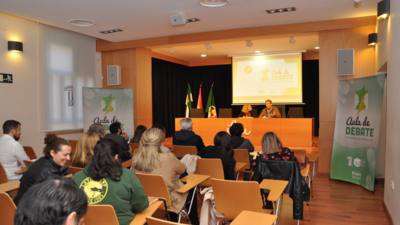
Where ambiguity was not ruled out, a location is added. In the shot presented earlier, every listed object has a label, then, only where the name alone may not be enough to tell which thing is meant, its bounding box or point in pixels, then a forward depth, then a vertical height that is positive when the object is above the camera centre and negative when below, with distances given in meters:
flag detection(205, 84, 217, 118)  12.05 -0.05
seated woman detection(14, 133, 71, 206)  2.41 -0.54
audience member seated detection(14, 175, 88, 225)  0.89 -0.32
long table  8.33 -0.84
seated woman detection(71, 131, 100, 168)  3.25 -0.55
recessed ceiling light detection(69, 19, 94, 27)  5.81 +1.55
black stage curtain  11.29 +0.52
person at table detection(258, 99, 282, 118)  8.91 -0.38
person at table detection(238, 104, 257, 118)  9.45 -0.34
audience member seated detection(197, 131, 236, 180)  3.69 -0.68
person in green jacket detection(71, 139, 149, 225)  1.98 -0.57
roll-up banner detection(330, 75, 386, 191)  4.77 -0.54
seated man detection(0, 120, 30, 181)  3.85 -0.71
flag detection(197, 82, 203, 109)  12.48 -0.10
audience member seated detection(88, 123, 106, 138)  4.58 -0.45
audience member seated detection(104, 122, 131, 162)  4.24 -0.58
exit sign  5.74 +0.45
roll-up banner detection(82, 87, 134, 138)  7.30 -0.17
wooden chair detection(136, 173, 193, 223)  2.66 -0.79
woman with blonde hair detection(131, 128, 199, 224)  2.86 -0.62
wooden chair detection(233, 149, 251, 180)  4.51 -0.88
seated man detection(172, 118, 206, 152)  4.80 -0.62
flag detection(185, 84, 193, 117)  11.85 -0.09
